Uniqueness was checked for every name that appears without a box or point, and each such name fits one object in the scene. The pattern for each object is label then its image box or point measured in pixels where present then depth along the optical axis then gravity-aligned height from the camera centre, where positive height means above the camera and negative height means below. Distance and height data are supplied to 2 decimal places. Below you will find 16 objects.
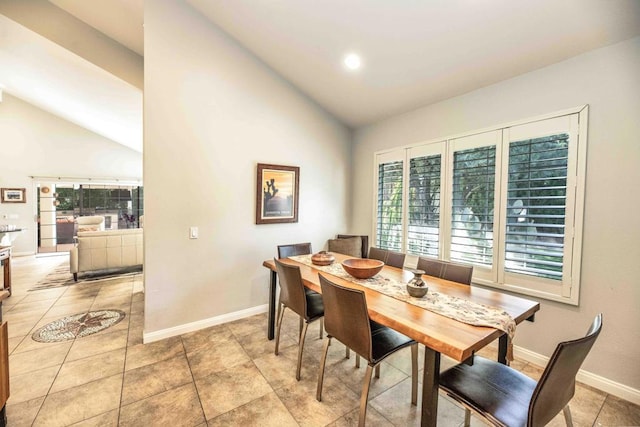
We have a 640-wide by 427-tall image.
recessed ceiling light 2.76 +1.56
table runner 1.40 -0.58
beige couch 4.47 -0.85
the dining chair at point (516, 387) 1.04 -0.90
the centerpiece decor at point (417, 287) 1.75 -0.52
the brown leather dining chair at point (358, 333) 1.54 -0.81
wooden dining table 1.22 -0.59
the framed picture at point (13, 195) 6.29 +0.12
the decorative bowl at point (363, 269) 2.13 -0.49
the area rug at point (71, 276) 4.35 -1.35
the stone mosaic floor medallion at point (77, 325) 2.72 -1.38
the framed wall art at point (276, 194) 3.31 +0.16
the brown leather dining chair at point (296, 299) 2.12 -0.80
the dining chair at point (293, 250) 3.05 -0.51
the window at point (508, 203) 2.15 +0.08
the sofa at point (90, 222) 6.49 -0.51
